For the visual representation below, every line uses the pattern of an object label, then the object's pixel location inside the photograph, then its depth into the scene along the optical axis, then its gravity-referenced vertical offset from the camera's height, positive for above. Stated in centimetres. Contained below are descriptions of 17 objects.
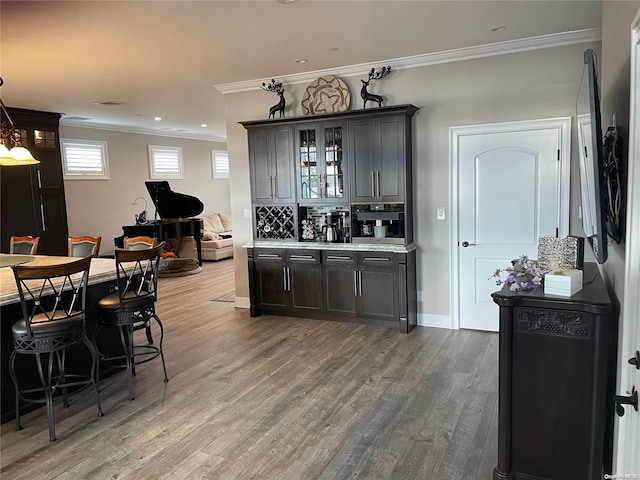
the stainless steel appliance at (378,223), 499 -34
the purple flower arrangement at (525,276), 229 -45
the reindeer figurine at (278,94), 544 +118
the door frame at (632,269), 152 -29
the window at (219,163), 1209 +92
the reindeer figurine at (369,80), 491 +117
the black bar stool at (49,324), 288 -78
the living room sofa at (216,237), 1020 -91
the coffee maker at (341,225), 530 -36
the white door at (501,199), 437 -11
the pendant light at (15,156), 360 +38
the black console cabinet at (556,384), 207 -93
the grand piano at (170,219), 861 -40
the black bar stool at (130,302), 342 -77
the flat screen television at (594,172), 181 +6
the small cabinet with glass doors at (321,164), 516 +35
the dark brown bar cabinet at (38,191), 684 +20
